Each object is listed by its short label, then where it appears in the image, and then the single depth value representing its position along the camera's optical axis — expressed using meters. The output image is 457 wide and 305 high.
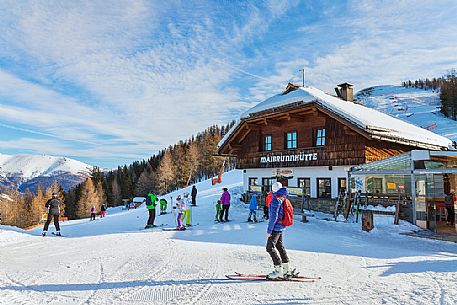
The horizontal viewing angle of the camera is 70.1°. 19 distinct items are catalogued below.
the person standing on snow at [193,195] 23.23
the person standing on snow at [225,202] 14.39
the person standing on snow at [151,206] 12.86
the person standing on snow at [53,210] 11.84
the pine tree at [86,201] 66.38
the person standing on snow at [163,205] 18.33
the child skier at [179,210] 12.39
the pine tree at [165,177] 69.31
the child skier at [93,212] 25.82
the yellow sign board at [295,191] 17.58
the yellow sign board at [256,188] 20.76
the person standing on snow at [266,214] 15.44
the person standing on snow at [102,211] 28.94
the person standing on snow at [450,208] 13.02
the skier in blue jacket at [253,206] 14.22
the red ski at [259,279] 5.71
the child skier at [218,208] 14.93
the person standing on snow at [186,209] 12.65
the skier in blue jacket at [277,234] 5.76
